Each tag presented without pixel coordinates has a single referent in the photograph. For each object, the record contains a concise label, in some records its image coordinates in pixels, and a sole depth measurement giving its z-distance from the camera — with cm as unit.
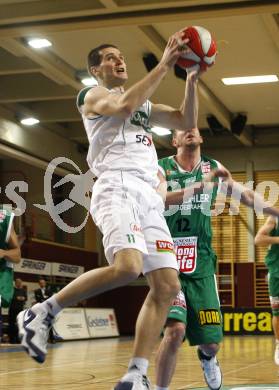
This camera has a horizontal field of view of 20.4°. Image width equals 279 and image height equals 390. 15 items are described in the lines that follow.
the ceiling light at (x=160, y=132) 2252
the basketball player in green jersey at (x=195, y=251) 570
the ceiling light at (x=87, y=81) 1728
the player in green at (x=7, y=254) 669
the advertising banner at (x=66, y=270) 2182
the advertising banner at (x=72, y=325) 1981
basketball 480
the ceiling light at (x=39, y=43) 1468
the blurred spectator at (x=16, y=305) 1831
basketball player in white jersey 441
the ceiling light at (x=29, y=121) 2069
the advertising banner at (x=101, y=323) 2184
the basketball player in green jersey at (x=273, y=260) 841
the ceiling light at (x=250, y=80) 1777
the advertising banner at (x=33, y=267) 2025
